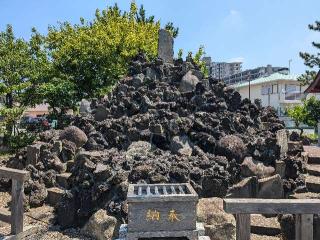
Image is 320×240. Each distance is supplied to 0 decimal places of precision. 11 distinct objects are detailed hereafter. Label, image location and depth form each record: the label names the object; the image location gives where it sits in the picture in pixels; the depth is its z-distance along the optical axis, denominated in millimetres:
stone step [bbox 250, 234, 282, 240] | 5065
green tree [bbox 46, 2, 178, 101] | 12744
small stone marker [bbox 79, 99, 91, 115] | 9393
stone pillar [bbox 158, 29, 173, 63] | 10248
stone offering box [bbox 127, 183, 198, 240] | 3609
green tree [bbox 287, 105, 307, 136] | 16177
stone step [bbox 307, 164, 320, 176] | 7012
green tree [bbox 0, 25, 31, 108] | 10919
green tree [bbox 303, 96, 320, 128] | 15144
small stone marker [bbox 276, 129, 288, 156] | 7470
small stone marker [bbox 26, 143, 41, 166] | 7635
